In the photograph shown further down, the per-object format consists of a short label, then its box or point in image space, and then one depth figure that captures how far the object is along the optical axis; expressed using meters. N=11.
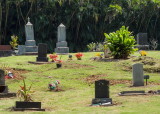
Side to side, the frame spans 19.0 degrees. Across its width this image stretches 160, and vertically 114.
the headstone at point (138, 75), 23.48
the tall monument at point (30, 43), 46.64
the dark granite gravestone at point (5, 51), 45.25
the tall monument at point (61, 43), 47.41
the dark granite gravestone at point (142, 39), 49.72
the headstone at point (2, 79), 21.47
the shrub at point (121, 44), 34.38
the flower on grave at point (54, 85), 22.75
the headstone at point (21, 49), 45.62
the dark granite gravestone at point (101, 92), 17.55
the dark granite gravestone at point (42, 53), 35.75
